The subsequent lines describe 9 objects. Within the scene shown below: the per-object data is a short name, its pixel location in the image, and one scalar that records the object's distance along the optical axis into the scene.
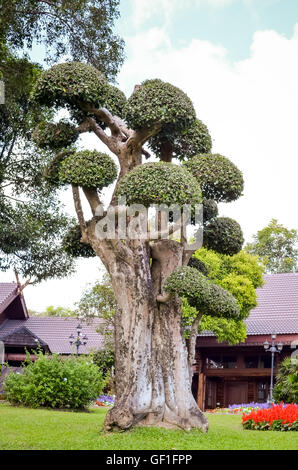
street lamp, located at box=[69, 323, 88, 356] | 22.08
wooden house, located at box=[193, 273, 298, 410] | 24.70
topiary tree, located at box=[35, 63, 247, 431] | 10.27
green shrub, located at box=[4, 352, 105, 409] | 15.81
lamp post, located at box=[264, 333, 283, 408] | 20.86
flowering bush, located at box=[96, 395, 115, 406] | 19.93
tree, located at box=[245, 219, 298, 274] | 38.81
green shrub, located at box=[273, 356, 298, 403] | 17.34
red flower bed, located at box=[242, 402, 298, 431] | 12.30
